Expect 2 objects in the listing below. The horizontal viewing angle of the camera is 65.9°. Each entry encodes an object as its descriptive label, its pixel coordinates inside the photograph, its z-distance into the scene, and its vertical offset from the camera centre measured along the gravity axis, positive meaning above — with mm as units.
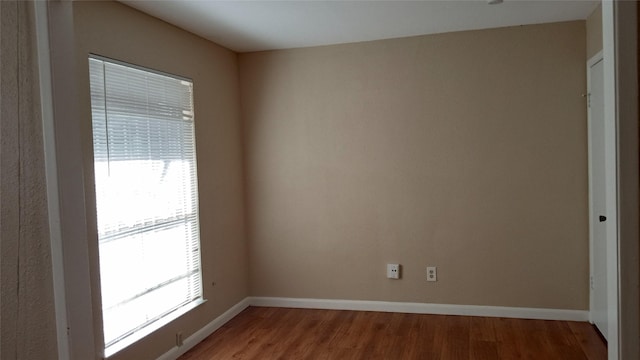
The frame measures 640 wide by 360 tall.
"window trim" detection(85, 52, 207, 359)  2803 -992
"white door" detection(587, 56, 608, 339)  3674 -310
